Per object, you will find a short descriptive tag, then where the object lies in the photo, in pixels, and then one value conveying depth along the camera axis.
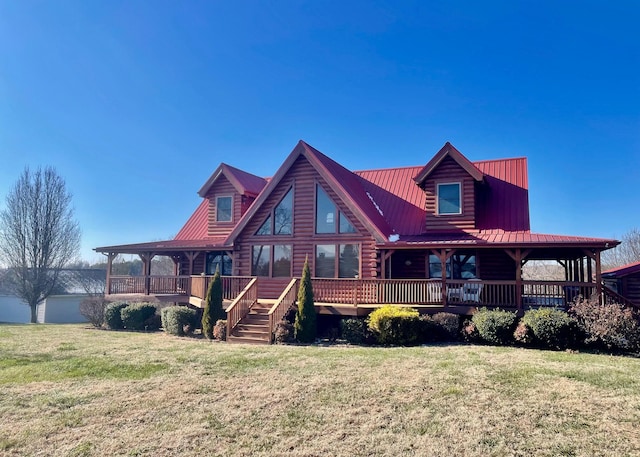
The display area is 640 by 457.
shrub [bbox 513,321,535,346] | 12.42
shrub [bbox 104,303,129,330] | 19.20
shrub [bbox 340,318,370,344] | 14.04
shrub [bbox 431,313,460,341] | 13.85
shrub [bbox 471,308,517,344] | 12.76
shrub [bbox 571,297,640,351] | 11.48
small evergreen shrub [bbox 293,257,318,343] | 14.34
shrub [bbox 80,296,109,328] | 20.61
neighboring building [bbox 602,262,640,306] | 18.06
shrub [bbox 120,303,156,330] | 18.70
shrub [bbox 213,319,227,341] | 15.02
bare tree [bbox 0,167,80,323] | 31.42
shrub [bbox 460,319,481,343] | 13.38
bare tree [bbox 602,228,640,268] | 54.34
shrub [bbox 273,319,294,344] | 14.06
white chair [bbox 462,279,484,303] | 15.66
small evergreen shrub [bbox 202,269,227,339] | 15.66
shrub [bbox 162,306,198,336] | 16.62
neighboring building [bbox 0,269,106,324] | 32.66
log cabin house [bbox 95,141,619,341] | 15.19
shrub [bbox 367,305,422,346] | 13.32
